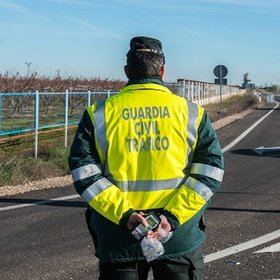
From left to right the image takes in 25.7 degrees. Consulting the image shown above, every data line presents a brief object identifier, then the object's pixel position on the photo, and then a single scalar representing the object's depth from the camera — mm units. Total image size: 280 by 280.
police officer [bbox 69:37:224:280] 2824
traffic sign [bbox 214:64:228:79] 32656
